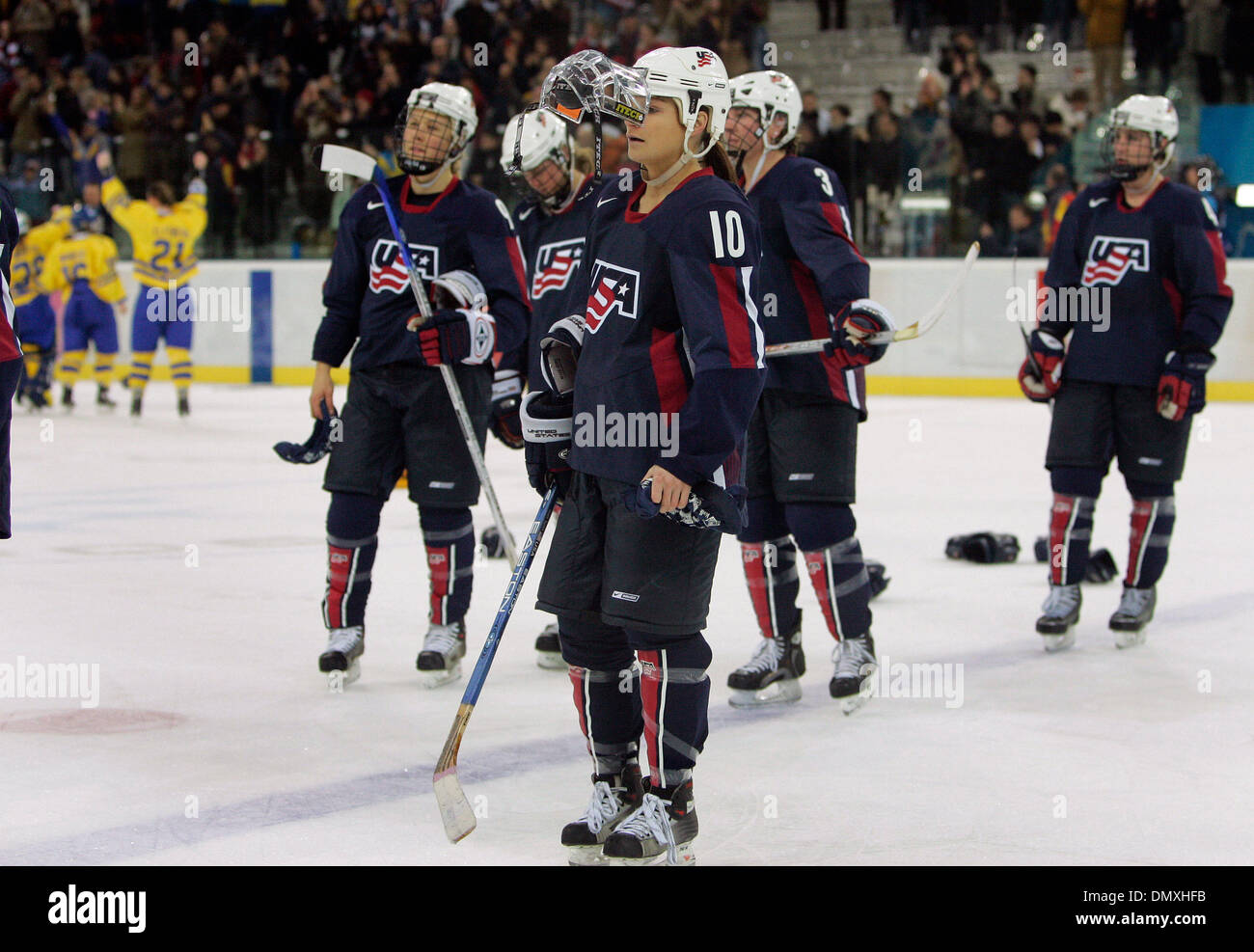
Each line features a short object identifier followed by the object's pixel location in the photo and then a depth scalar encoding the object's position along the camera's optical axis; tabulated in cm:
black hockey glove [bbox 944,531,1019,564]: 600
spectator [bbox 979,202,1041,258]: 1233
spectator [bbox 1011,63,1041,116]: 1281
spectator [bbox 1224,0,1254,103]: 1267
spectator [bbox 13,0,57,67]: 1844
